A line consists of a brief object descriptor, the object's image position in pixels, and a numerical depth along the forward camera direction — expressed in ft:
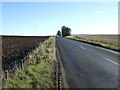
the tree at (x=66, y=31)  337.85
